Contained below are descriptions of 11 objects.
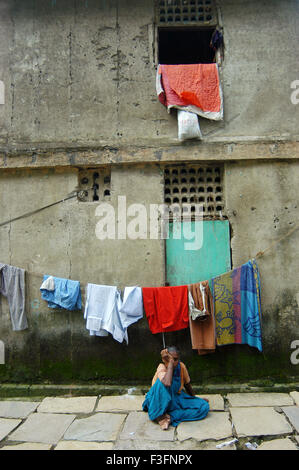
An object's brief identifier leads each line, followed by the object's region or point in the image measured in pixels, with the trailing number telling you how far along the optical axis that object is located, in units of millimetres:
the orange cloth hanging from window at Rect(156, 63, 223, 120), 5184
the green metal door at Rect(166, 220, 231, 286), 5160
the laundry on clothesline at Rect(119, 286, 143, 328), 4840
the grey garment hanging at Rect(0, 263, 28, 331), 5109
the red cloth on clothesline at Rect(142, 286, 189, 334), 4852
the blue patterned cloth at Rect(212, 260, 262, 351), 4865
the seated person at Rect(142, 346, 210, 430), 3887
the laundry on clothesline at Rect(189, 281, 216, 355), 4793
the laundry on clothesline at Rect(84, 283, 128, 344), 4852
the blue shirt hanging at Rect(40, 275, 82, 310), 4973
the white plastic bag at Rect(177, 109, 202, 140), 5090
